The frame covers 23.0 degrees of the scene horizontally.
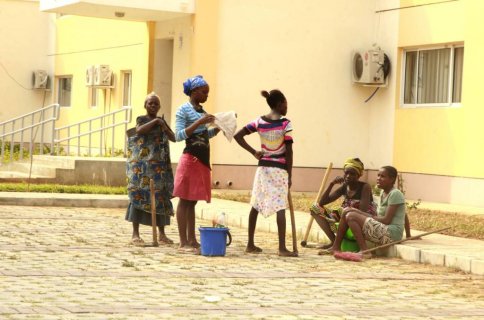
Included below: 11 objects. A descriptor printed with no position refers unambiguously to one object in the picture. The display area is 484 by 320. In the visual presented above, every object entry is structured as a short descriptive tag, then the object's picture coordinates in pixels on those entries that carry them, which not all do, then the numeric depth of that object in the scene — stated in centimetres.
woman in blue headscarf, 1259
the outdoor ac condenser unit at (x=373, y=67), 2264
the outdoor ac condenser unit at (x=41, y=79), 3186
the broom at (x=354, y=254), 1245
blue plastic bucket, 1230
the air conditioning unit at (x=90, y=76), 2769
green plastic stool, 1296
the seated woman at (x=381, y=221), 1261
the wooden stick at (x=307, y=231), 1340
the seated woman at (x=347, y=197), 1288
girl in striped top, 1263
